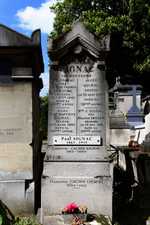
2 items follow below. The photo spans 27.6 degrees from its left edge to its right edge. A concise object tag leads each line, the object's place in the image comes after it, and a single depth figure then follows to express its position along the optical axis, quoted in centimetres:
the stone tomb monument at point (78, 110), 475
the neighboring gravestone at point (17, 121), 482
